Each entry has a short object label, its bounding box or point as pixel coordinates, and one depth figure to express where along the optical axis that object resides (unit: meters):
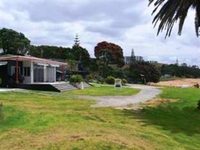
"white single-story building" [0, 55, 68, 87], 18.37
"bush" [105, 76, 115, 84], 27.11
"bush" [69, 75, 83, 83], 20.09
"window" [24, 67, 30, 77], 19.25
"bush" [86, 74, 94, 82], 28.11
